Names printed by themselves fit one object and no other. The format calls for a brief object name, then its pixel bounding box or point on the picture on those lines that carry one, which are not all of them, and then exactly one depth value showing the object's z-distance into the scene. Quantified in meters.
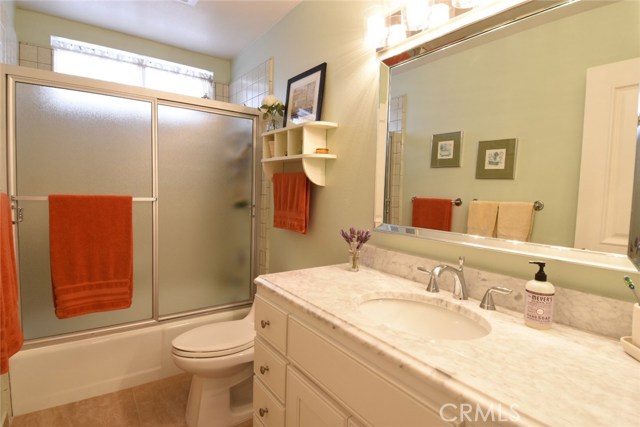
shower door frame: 1.69
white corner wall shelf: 1.75
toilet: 1.59
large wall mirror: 0.83
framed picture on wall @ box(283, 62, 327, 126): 1.85
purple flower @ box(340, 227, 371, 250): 1.42
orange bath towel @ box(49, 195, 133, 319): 1.82
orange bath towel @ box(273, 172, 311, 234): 1.90
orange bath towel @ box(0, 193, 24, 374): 1.38
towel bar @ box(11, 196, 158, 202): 1.73
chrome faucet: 1.08
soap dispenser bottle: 0.83
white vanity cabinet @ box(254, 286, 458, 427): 0.70
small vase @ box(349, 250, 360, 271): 1.43
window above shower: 2.46
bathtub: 1.77
